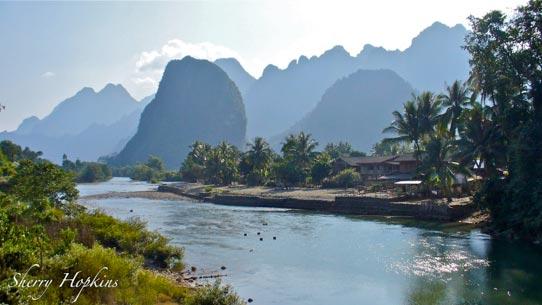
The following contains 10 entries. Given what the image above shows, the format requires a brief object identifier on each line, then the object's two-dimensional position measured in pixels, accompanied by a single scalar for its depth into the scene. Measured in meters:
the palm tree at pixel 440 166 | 48.25
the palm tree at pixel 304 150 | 84.50
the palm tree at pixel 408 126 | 60.02
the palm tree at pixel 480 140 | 43.31
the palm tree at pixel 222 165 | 98.81
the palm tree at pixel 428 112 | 58.78
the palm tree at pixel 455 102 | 54.00
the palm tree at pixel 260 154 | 91.38
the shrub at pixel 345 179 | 75.44
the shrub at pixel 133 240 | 25.27
